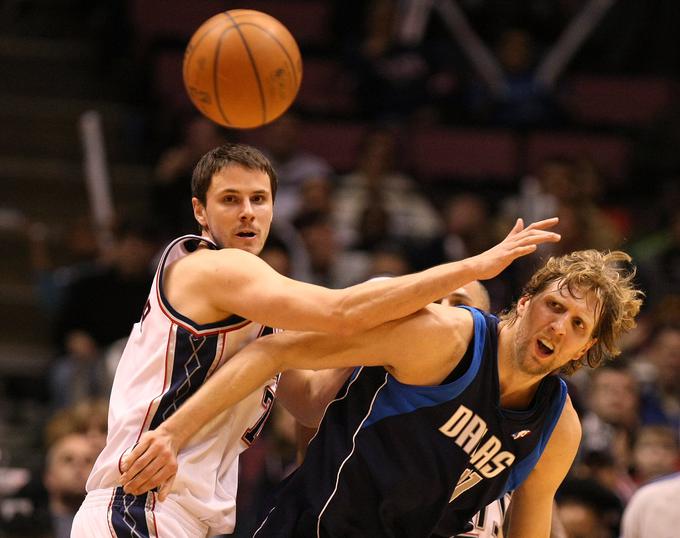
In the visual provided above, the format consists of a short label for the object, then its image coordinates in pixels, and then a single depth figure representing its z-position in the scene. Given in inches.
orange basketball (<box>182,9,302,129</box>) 431.2
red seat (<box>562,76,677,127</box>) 971.3
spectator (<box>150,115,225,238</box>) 767.7
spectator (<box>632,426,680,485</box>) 602.5
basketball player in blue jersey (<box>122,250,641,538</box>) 331.3
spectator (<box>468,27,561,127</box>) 919.0
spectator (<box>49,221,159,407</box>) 721.0
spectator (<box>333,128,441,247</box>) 808.3
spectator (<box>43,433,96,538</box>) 557.0
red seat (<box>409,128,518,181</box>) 898.7
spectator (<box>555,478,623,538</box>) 549.0
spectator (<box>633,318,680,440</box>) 683.4
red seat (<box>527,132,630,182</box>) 903.7
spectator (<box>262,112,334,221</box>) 787.4
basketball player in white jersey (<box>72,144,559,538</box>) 326.0
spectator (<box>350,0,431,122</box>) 893.2
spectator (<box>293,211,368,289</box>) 730.8
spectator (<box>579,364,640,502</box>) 615.5
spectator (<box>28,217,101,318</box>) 776.3
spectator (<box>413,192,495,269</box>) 746.2
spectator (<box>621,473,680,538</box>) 461.4
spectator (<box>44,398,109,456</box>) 574.9
